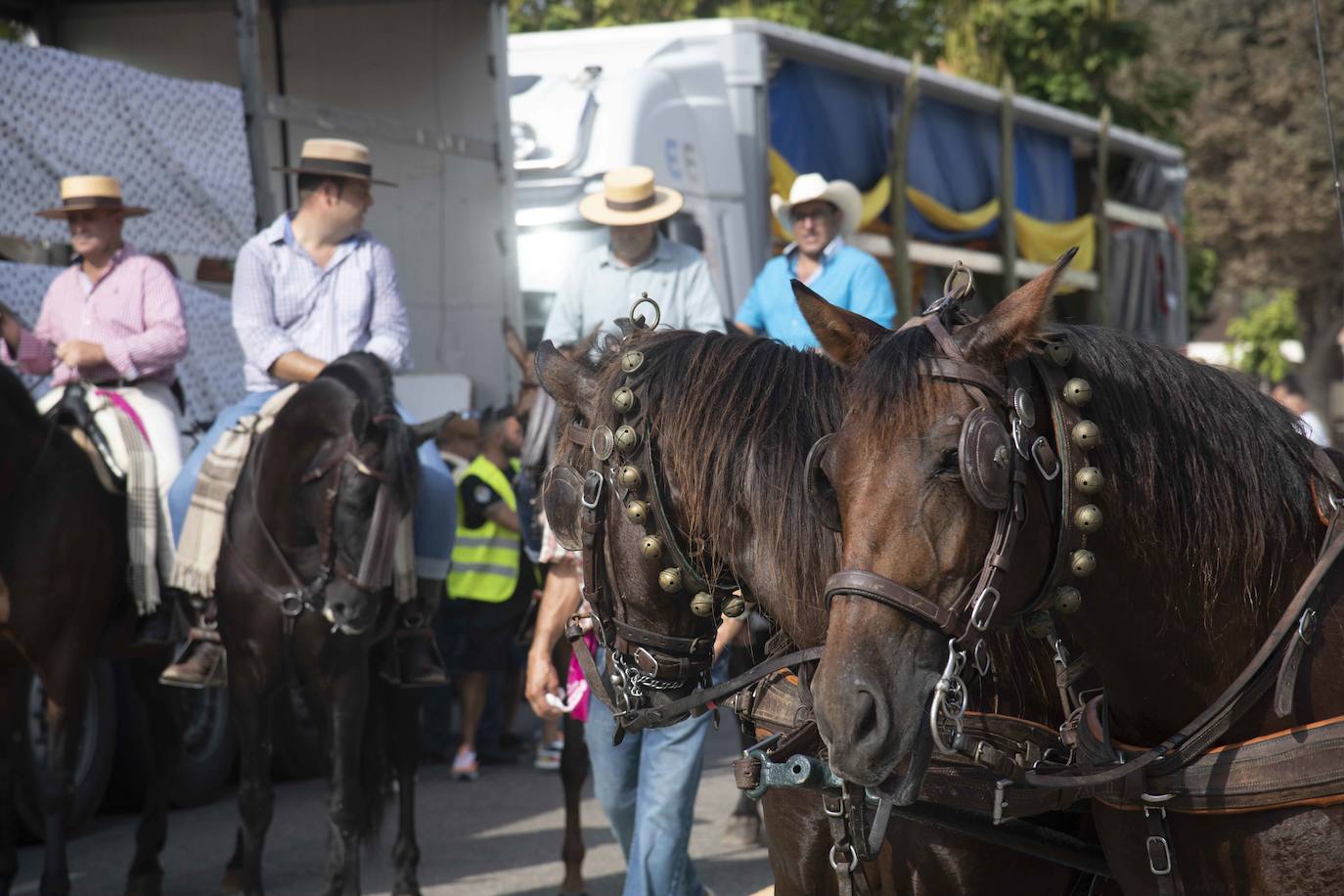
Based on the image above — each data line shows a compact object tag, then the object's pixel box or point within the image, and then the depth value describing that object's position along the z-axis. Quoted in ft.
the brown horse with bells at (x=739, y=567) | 20.79
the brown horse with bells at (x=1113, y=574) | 15.19
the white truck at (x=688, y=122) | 60.54
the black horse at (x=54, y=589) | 39.58
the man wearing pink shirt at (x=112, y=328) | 42.93
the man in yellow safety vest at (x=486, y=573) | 60.44
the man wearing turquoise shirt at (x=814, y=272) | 39.32
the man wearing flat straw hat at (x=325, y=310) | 41.29
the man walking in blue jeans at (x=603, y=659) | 27.68
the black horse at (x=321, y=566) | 37.27
